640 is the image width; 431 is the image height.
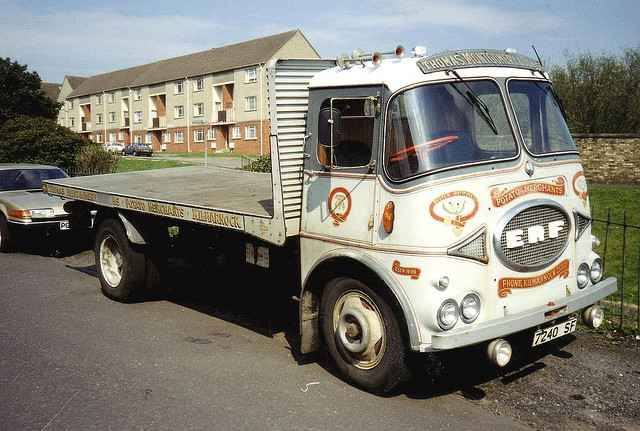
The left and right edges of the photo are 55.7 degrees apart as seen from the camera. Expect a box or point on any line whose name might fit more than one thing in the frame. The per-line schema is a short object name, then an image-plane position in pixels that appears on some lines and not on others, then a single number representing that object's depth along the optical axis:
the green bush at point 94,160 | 19.94
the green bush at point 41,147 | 22.47
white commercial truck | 4.44
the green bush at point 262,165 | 15.28
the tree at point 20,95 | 44.72
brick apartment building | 53.94
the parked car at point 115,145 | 52.91
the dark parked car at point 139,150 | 50.75
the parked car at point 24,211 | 10.94
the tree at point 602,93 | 28.36
